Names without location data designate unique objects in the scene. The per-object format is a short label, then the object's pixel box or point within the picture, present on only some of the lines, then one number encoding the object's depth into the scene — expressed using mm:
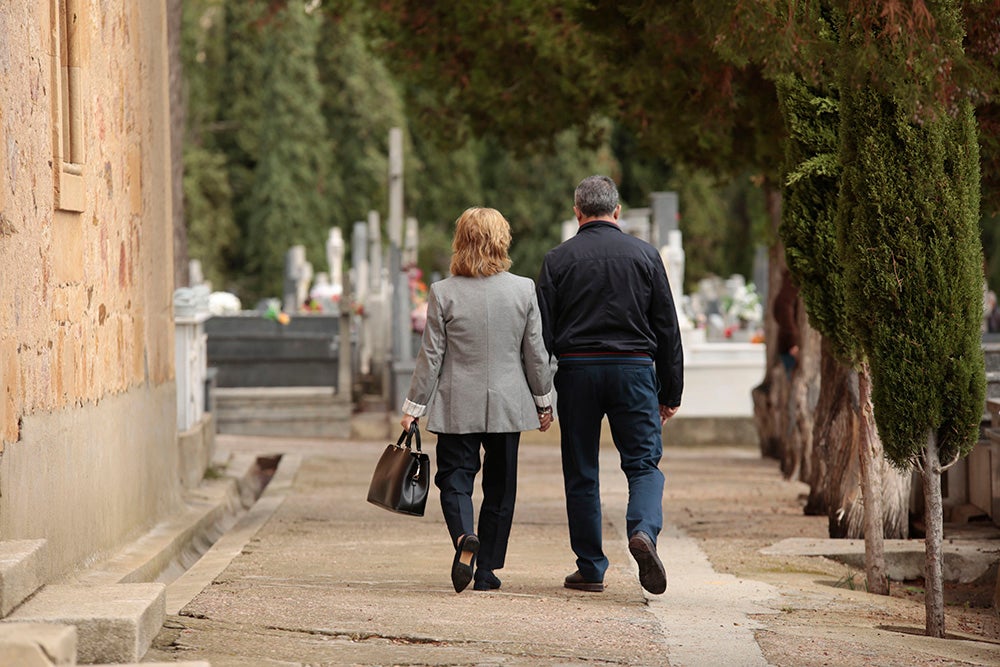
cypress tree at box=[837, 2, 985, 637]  14258
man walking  15242
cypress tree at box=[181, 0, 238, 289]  84687
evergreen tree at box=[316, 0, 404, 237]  90125
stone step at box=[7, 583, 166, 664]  11164
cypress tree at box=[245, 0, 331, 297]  86500
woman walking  15094
